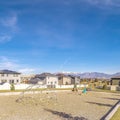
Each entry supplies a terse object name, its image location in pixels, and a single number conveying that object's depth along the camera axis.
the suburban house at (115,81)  39.35
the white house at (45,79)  43.14
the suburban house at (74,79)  50.70
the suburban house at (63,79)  48.75
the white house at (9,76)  38.80
